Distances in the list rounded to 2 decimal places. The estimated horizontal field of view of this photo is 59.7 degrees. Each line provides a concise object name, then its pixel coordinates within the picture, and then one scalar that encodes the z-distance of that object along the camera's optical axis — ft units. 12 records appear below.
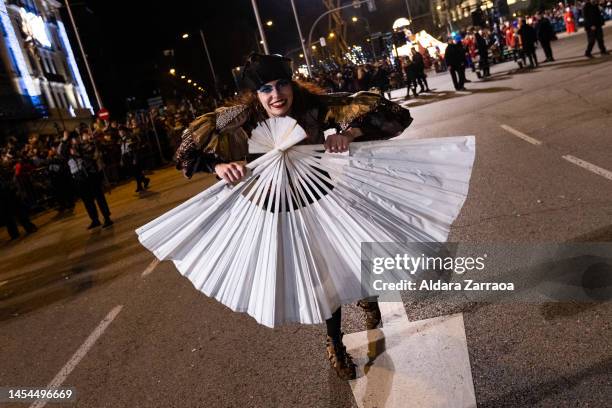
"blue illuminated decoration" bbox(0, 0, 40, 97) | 135.95
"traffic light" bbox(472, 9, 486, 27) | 81.25
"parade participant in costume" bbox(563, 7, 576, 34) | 125.90
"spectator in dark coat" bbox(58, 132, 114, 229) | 38.27
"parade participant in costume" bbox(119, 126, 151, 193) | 56.83
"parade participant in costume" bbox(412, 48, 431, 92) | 78.43
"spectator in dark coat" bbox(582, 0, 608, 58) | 57.88
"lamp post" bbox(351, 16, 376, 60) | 239.30
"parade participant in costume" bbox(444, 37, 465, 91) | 66.90
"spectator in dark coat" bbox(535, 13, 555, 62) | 71.05
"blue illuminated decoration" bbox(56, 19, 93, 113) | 200.23
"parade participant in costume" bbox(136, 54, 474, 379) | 10.28
